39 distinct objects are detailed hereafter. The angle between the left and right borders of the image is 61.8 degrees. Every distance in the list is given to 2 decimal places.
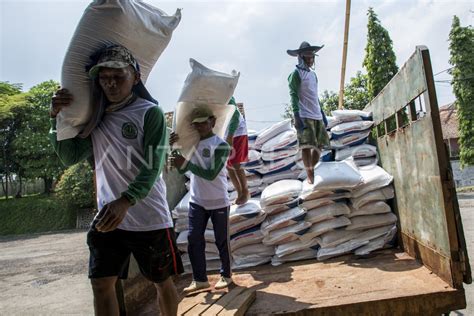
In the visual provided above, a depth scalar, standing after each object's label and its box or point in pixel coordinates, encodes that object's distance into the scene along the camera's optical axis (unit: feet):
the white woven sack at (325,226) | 9.43
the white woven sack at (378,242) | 9.18
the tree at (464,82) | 54.44
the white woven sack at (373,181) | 9.40
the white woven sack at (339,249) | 9.05
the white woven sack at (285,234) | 9.48
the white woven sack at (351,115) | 11.92
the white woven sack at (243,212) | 9.84
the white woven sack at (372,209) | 9.40
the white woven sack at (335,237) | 9.25
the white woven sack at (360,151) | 11.31
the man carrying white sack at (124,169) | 5.01
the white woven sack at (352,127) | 11.71
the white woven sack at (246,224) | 9.81
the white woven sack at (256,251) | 9.75
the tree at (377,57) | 41.75
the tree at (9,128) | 60.60
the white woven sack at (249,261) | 9.46
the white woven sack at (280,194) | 9.93
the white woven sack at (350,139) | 11.82
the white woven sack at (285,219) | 9.64
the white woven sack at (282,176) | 12.14
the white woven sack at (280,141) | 12.48
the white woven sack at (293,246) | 9.36
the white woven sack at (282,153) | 12.34
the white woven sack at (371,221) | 9.32
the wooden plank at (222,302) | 5.70
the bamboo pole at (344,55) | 19.58
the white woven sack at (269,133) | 13.16
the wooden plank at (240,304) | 5.42
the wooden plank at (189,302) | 6.06
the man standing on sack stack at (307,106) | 11.21
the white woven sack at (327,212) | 9.50
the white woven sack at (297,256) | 9.37
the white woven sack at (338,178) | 9.54
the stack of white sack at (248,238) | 9.69
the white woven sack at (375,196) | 9.43
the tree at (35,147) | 59.41
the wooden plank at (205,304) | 5.82
